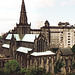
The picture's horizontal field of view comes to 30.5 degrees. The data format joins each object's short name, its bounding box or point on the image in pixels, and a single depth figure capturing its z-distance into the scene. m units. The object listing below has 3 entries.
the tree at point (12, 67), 60.03
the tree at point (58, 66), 62.94
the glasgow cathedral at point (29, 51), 62.34
